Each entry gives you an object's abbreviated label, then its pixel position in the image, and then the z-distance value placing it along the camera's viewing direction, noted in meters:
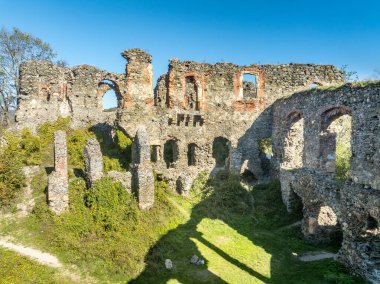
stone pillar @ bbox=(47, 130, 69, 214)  15.80
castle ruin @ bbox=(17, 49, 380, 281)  18.00
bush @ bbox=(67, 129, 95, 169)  19.34
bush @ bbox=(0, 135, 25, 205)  16.19
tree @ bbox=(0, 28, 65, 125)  28.78
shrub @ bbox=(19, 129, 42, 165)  18.66
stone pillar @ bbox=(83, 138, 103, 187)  16.64
